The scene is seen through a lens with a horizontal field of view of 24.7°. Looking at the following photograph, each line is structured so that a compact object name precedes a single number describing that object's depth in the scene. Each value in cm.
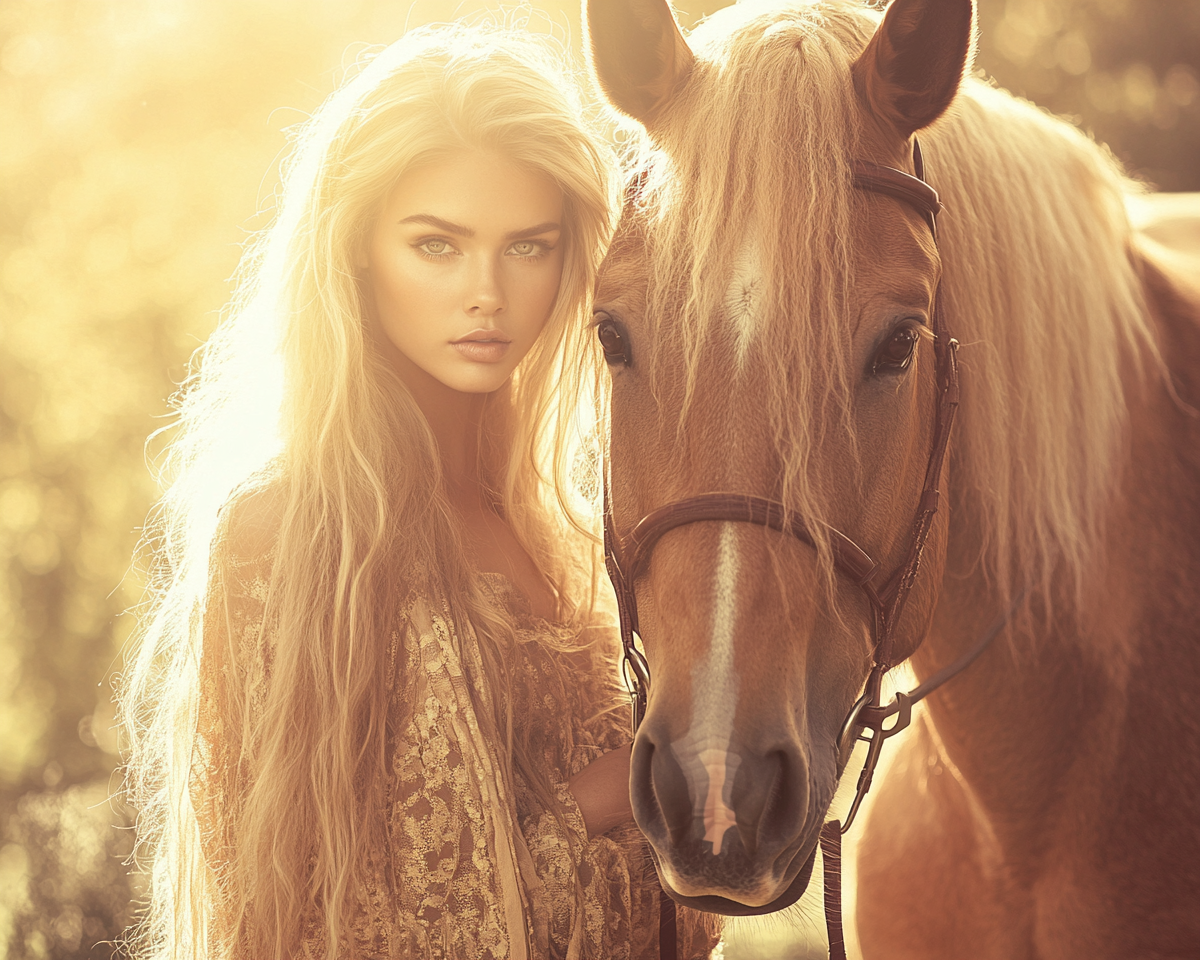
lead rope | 182
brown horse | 171
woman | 184
